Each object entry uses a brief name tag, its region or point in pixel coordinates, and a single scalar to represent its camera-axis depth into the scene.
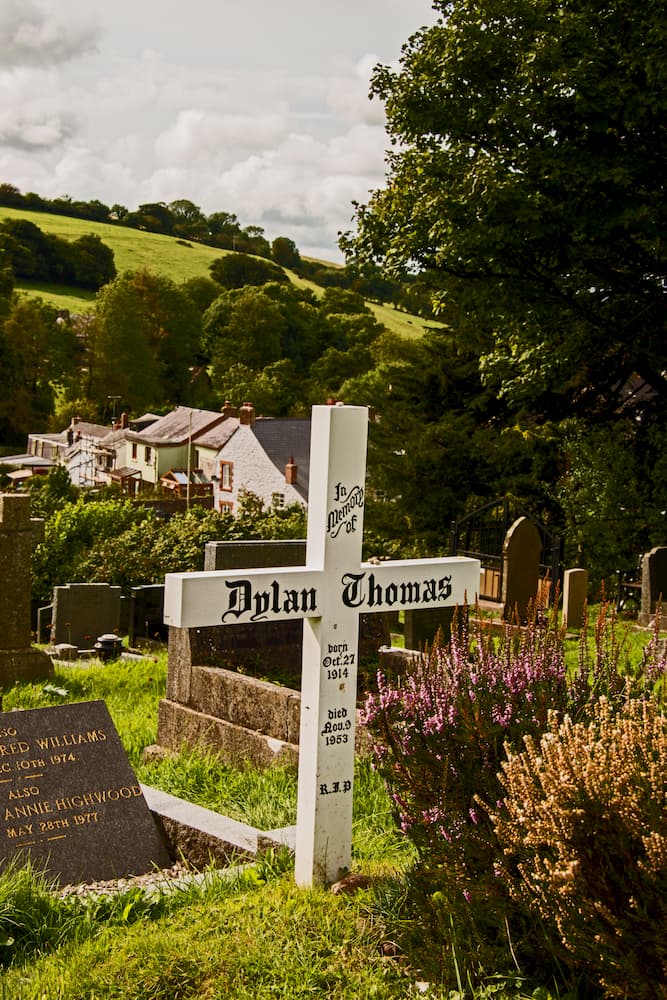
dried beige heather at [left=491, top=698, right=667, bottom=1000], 3.19
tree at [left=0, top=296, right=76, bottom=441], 72.38
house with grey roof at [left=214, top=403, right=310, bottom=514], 52.94
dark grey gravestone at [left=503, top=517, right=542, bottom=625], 15.34
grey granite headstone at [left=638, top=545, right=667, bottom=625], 16.28
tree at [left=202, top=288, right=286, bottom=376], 90.69
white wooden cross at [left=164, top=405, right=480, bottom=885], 4.71
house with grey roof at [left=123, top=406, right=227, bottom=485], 66.81
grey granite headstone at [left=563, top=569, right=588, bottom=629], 15.20
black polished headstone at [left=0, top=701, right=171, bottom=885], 5.53
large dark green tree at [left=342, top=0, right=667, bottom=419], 17.17
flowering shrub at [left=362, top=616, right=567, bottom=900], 3.97
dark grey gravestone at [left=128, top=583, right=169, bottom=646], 15.79
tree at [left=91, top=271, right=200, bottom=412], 84.25
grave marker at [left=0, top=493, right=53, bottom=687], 12.09
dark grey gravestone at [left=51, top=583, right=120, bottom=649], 16.00
